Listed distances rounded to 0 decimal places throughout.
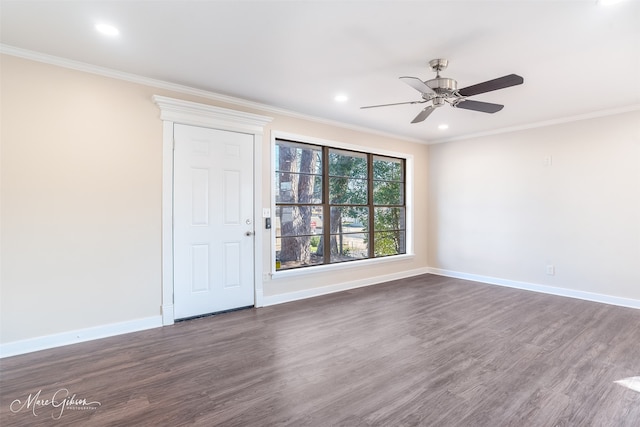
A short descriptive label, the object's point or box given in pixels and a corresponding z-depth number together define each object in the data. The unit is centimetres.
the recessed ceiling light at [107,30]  237
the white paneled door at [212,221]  353
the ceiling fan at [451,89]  258
